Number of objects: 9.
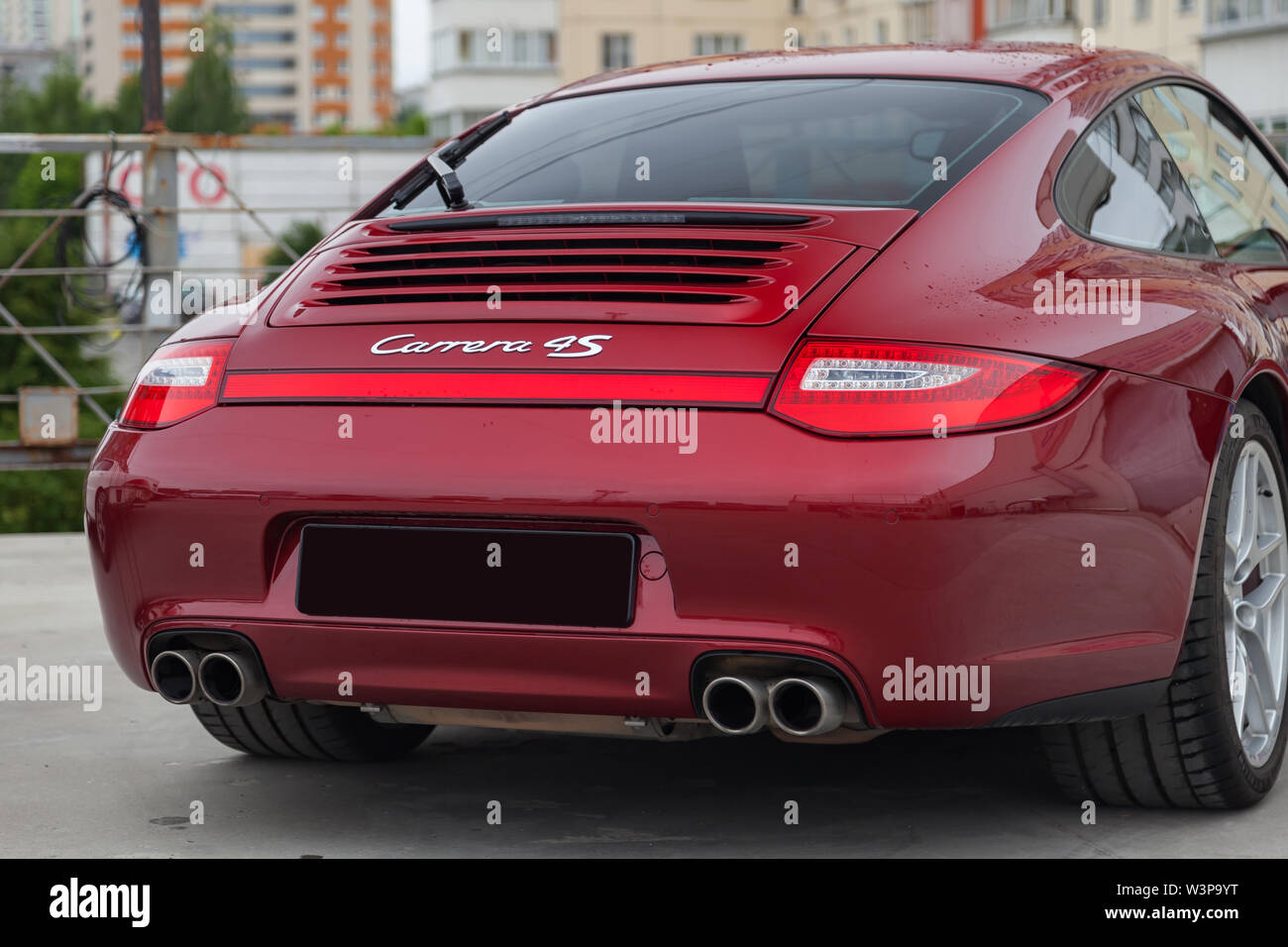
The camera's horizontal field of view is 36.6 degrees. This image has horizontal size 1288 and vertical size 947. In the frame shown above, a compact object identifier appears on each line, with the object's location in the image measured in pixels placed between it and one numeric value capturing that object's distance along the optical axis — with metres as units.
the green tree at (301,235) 37.94
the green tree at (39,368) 16.17
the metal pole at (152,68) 12.05
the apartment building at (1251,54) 38.09
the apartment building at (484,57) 66.88
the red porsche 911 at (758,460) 3.06
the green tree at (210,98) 83.06
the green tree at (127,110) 74.25
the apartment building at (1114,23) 49.19
